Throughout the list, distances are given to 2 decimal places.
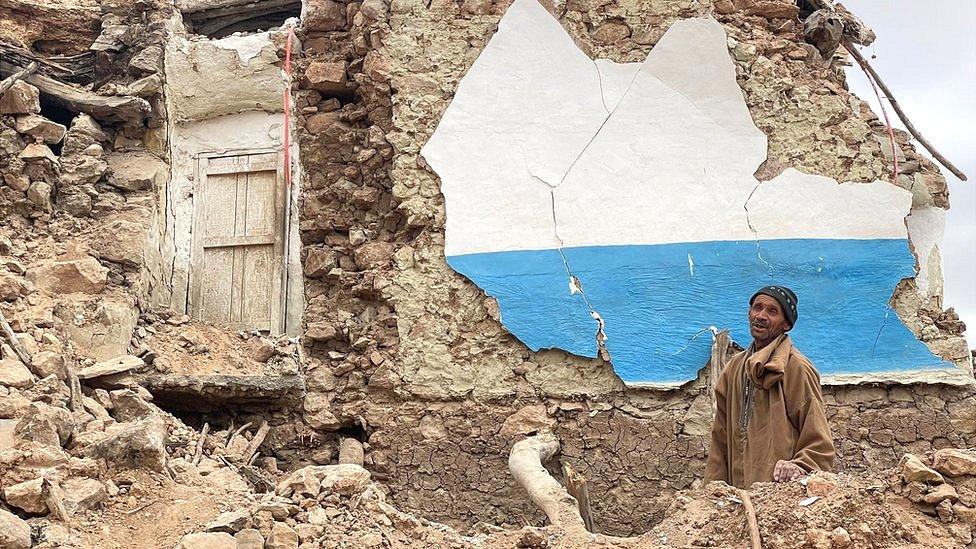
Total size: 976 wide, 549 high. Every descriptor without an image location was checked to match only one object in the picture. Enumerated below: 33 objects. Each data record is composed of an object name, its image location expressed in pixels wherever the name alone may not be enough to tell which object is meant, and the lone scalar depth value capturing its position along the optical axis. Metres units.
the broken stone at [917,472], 3.27
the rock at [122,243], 6.20
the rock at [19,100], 6.35
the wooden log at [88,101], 6.65
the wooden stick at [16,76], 6.32
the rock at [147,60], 6.83
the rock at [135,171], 6.61
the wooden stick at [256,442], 5.13
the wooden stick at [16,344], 4.31
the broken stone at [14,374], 3.99
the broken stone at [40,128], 6.32
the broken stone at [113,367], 4.75
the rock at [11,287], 5.16
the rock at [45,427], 3.49
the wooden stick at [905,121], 5.84
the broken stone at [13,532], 2.83
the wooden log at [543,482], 3.93
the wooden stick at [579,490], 4.33
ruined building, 4.97
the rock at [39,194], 6.17
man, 3.74
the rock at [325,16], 5.91
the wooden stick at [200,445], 4.33
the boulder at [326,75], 5.80
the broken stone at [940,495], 3.23
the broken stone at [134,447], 3.54
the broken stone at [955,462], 3.29
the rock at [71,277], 5.65
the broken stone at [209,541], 2.98
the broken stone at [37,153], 6.23
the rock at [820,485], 3.23
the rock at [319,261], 5.61
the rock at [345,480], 3.47
